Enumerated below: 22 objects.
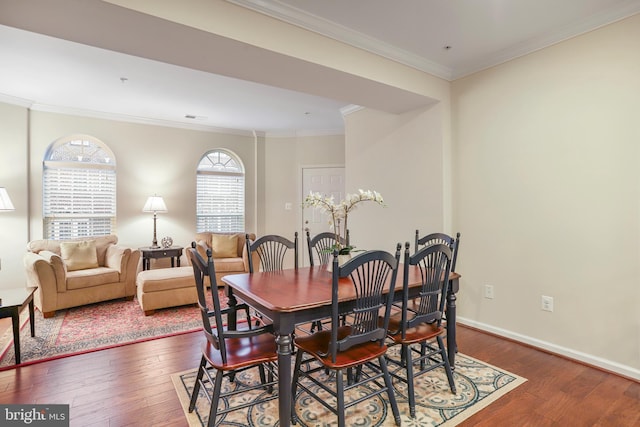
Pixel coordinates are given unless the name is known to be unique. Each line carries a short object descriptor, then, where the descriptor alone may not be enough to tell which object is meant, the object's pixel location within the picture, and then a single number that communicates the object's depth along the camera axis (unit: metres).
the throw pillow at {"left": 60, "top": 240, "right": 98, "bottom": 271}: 4.28
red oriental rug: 2.92
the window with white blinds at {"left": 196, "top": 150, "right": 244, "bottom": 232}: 6.09
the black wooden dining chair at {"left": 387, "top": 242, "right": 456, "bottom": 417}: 2.04
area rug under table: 1.95
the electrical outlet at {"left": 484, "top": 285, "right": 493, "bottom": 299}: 3.33
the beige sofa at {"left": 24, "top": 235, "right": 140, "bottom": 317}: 3.75
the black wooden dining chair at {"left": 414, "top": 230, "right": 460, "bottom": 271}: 2.67
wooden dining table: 1.74
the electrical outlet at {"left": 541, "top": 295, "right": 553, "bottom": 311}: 2.90
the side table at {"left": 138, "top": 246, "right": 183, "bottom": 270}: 4.94
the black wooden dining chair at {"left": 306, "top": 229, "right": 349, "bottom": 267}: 2.92
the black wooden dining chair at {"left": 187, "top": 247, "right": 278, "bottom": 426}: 1.77
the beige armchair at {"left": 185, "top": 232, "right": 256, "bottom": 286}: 5.14
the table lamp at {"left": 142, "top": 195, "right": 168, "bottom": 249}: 5.11
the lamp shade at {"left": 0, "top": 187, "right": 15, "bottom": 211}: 3.87
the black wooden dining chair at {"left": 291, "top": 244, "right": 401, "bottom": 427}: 1.74
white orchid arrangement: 2.41
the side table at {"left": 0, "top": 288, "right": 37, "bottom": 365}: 2.62
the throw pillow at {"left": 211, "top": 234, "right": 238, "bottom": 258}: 5.46
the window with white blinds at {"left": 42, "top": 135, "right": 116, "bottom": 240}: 4.83
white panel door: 6.23
